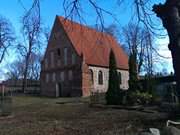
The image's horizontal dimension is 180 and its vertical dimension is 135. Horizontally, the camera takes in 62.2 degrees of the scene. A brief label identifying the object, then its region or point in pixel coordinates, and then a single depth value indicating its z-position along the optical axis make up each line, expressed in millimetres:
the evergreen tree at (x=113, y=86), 12413
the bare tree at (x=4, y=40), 24072
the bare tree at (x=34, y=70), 38316
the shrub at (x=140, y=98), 11901
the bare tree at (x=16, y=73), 45295
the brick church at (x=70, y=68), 22590
